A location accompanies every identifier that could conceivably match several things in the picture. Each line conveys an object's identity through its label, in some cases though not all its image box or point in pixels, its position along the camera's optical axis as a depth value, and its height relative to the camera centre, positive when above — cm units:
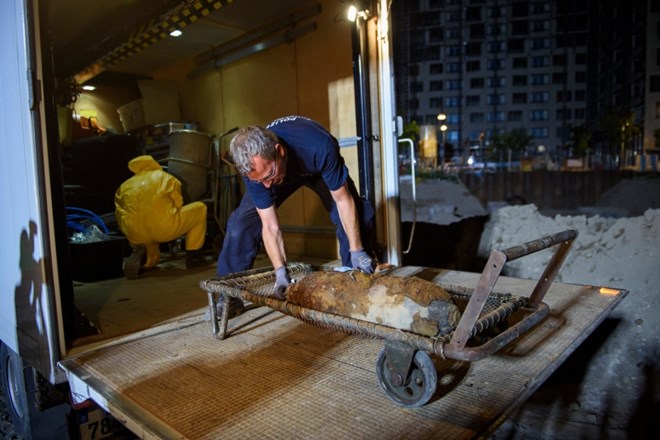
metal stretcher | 146 -59
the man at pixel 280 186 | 236 +2
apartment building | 3947 +1083
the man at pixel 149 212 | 436 -19
